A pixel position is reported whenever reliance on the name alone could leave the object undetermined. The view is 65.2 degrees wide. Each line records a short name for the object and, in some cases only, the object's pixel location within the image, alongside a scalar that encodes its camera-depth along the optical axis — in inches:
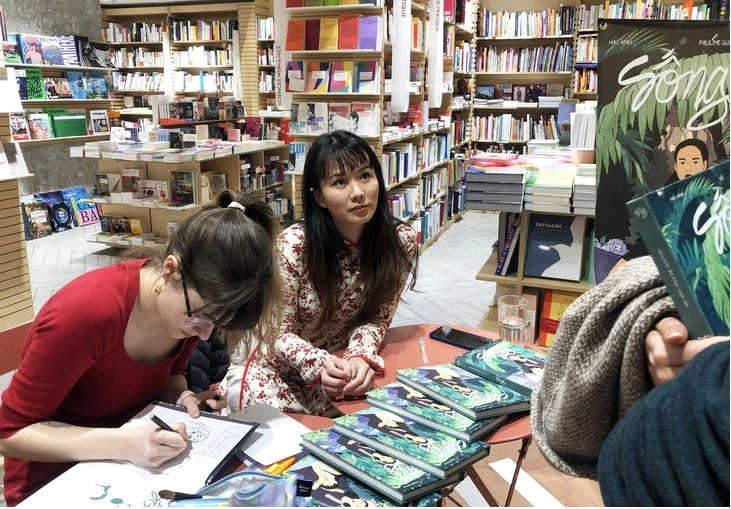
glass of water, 79.7
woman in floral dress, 74.2
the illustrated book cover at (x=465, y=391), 52.2
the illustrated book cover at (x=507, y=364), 57.8
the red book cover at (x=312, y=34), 173.6
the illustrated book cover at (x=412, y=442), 44.6
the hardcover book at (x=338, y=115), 178.2
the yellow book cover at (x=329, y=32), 171.5
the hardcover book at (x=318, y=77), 177.3
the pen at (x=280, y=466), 45.4
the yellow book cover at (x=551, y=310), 121.4
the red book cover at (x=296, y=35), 173.8
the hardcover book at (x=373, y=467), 41.8
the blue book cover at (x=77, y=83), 284.5
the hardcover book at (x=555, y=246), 117.0
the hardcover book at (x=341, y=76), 175.3
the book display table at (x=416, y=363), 52.4
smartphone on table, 70.8
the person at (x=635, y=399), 21.5
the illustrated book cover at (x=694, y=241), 26.2
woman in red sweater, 48.4
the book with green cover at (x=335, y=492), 41.3
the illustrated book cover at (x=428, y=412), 49.3
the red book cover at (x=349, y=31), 170.6
